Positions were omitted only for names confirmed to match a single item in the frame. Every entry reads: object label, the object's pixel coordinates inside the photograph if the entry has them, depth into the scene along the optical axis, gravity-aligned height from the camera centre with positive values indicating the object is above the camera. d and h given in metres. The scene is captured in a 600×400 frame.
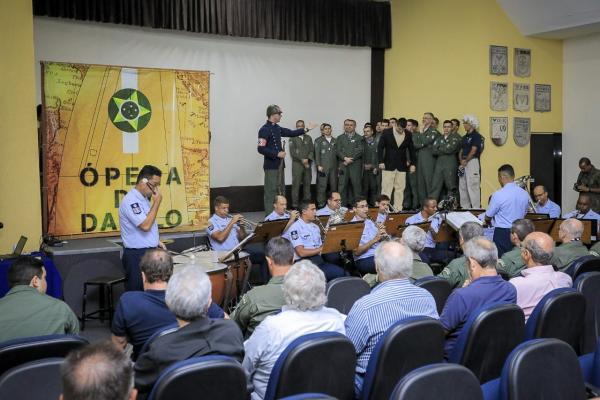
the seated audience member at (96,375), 1.67 -0.56
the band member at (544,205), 8.65 -0.76
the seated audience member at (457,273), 4.77 -0.90
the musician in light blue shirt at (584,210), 7.93 -0.76
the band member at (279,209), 7.60 -0.66
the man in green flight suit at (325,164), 11.79 -0.22
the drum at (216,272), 5.63 -1.01
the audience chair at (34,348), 2.63 -0.78
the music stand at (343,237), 6.55 -0.86
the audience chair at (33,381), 2.41 -0.83
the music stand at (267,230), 6.92 -0.82
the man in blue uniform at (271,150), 9.88 +0.04
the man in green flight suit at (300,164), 11.68 -0.21
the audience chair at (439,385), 2.14 -0.78
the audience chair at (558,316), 3.39 -0.88
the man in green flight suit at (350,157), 11.72 -0.12
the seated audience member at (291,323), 2.92 -0.78
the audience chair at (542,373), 2.41 -0.85
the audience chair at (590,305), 4.00 -0.98
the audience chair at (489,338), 3.11 -0.92
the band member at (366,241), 6.98 -0.96
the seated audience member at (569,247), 5.20 -0.81
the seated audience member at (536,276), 3.95 -0.78
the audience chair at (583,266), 4.75 -0.87
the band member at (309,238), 6.84 -0.90
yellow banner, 7.98 +0.17
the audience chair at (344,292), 4.21 -0.91
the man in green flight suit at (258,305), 3.46 -0.80
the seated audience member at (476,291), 3.45 -0.77
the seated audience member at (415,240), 4.94 -0.68
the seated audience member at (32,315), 3.11 -0.76
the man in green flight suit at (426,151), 11.65 -0.02
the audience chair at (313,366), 2.62 -0.87
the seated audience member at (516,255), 5.06 -0.84
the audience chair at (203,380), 2.24 -0.78
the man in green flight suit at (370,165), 11.72 -0.26
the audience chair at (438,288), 4.11 -0.87
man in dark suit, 11.48 -0.06
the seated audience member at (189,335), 2.69 -0.76
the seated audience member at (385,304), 3.09 -0.75
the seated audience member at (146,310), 3.42 -0.81
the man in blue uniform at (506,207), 7.30 -0.66
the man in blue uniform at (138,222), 5.75 -0.58
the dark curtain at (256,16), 9.48 +2.18
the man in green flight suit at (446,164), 11.48 -0.26
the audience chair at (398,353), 2.83 -0.89
